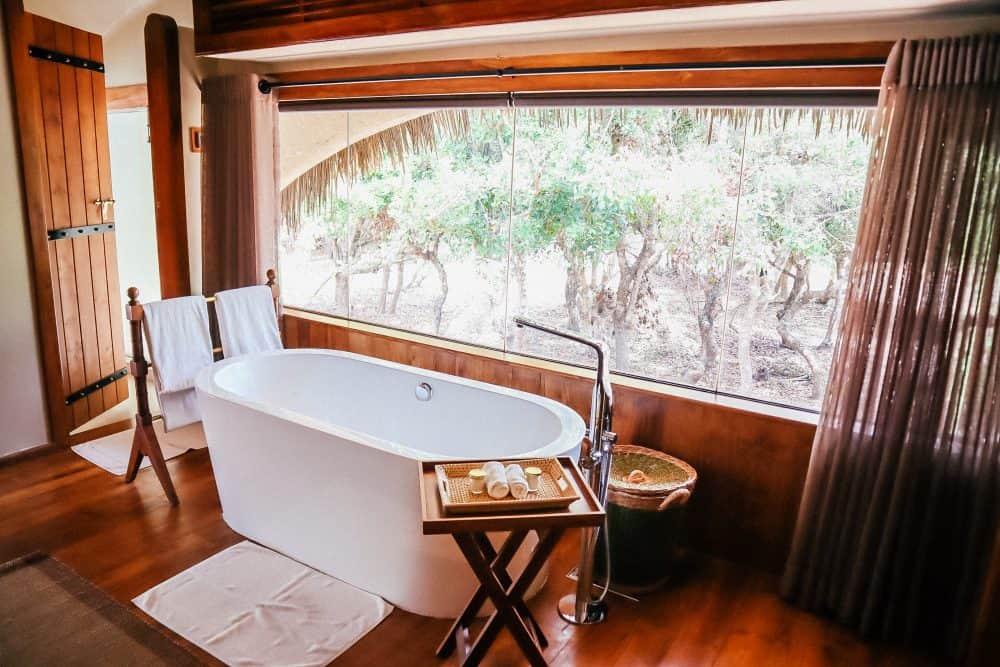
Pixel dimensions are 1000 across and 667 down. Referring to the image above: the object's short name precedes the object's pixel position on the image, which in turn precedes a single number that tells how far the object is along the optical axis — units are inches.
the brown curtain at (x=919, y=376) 83.7
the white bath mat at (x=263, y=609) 87.3
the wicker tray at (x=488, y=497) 70.2
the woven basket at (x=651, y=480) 100.3
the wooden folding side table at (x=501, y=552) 69.6
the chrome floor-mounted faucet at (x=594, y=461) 88.1
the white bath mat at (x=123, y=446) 137.2
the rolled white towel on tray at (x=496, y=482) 71.5
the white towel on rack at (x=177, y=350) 120.8
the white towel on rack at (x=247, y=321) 136.4
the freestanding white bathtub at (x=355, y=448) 92.9
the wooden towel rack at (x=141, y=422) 118.6
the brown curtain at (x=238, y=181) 151.0
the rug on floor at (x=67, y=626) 84.7
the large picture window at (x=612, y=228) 123.9
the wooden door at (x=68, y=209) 130.1
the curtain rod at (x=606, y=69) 93.4
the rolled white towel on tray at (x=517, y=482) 72.2
